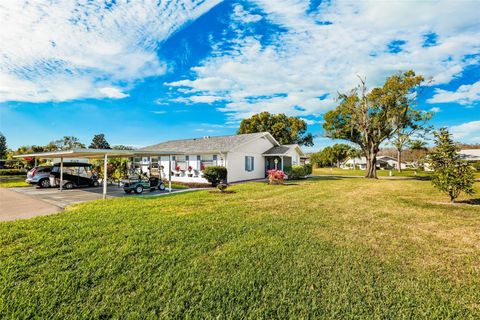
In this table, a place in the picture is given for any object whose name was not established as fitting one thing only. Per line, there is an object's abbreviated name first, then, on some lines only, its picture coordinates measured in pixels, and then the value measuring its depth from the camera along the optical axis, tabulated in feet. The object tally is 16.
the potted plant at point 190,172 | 64.77
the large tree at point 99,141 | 229.62
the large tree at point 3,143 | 178.13
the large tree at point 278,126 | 121.29
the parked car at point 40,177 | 53.16
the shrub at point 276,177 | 56.39
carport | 32.88
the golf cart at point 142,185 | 41.78
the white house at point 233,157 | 62.03
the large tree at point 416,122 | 81.35
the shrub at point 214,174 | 54.39
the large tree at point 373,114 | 76.49
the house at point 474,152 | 134.18
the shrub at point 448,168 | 29.53
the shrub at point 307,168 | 78.29
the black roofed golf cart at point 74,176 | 50.96
